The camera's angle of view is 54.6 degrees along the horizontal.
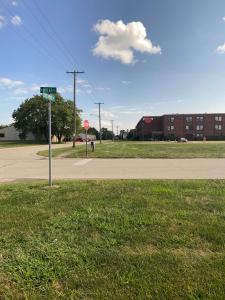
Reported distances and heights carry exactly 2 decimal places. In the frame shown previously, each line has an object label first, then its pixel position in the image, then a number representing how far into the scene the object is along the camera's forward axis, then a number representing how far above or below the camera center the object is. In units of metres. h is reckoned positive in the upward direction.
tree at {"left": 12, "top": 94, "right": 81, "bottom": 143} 49.09 +5.05
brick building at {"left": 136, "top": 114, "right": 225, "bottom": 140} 73.74 +4.46
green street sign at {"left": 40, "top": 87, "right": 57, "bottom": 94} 5.55 +1.23
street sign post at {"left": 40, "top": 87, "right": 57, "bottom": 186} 5.55 +1.18
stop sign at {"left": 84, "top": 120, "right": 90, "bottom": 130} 16.45 +1.10
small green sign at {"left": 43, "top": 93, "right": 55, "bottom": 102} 5.56 +1.08
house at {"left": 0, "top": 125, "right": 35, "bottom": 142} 67.21 +1.29
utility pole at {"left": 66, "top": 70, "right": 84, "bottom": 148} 27.27 +7.54
